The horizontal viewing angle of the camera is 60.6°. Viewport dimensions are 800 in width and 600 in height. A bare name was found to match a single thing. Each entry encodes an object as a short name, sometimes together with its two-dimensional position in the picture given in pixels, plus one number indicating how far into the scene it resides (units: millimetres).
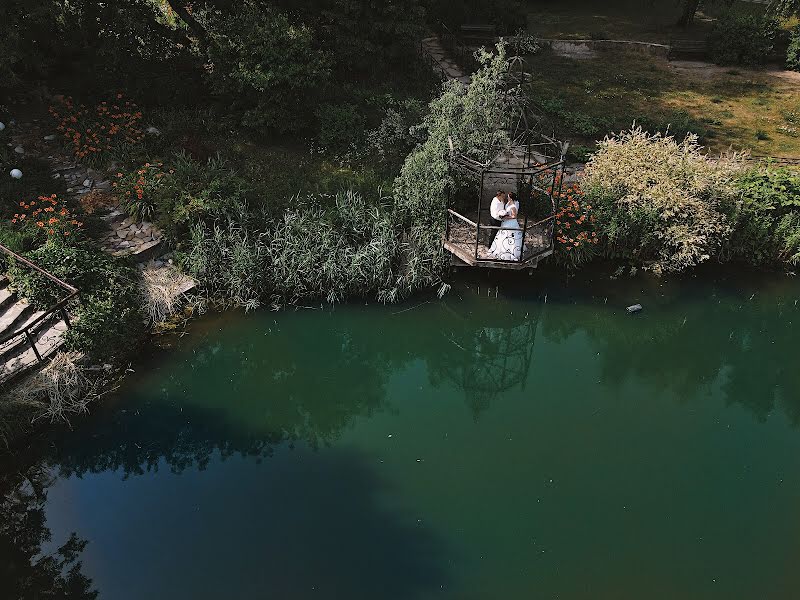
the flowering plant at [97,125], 13914
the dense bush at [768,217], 13734
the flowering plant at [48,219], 11867
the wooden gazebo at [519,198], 12508
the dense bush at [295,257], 12648
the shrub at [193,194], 12797
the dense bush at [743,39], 21000
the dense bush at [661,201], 13242
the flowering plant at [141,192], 13055
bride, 12516
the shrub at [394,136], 14891
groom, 12523
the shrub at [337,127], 14899
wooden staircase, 10367
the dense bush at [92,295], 10938
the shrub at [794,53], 20750
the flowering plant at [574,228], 13383
